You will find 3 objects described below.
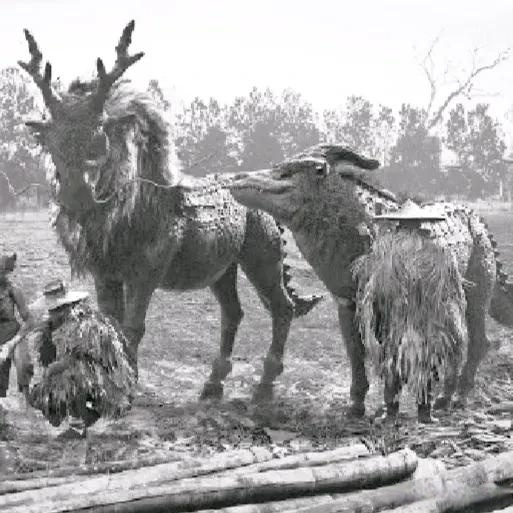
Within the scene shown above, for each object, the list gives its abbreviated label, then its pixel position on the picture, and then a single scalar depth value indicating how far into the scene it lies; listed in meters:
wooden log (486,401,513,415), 7.47
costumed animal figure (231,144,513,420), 7.19
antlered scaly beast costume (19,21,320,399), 7.11
